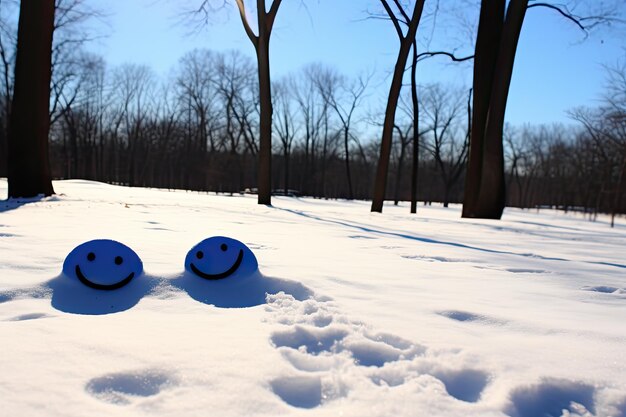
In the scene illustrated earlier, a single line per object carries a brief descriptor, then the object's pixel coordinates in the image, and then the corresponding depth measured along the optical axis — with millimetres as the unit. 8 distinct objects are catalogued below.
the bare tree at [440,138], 25983
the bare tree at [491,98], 8484
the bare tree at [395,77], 9820
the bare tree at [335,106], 29422
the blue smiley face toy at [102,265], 1842
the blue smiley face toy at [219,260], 2068
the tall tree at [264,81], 10102
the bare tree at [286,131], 31656
